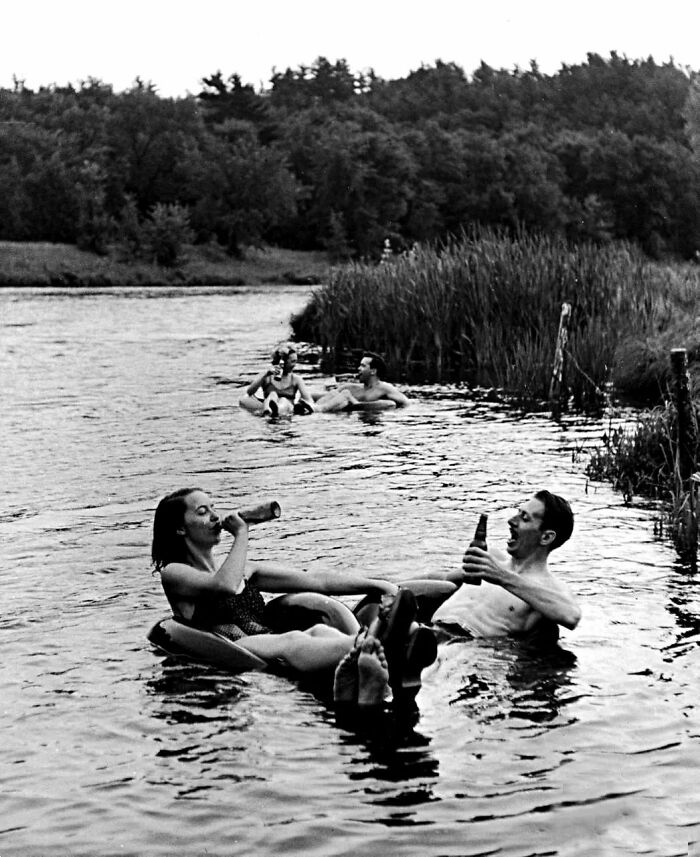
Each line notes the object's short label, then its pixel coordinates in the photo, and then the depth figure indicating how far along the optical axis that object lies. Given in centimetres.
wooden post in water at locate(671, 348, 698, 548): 1103
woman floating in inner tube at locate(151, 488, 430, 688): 746
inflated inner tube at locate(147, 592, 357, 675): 756
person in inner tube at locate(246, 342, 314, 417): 1997
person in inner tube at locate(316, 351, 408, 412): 2078
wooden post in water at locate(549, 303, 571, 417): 2102
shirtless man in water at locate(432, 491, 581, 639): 760
